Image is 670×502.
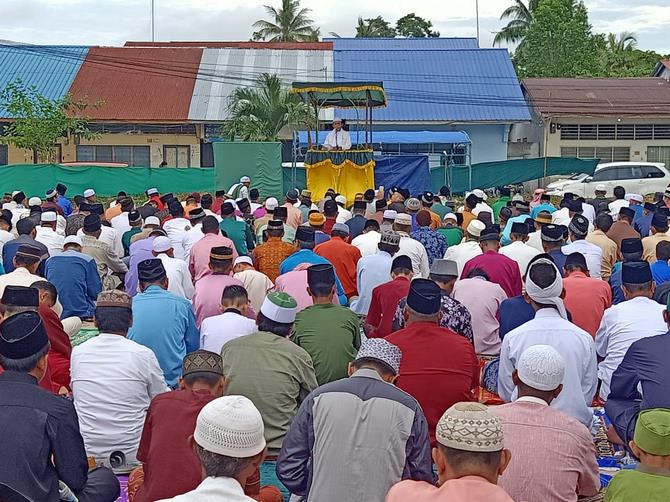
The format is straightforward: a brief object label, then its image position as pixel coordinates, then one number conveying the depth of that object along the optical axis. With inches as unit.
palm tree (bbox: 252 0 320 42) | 1830.7
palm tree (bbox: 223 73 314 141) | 1089.4
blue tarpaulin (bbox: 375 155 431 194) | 786.2
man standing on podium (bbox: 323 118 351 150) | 719.7
